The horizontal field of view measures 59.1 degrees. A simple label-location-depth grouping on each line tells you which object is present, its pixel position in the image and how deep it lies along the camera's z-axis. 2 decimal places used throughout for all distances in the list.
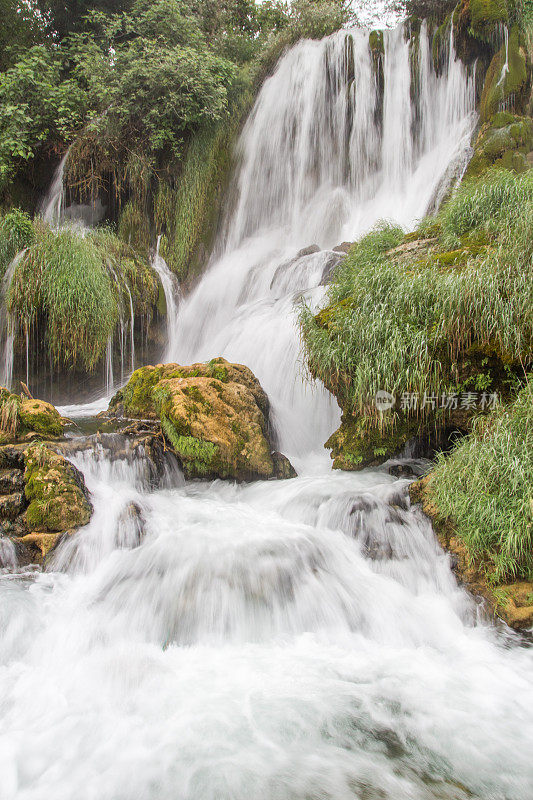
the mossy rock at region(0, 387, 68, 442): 5.15
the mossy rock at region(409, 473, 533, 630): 3.13
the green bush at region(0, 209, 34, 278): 8.65
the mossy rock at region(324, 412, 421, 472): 4.84
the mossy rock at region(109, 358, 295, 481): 5.25
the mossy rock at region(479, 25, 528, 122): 8.45
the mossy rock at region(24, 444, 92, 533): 4.00
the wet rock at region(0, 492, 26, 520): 3.99
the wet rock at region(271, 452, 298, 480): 5.52
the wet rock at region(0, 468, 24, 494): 4.18
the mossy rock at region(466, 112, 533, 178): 7.59
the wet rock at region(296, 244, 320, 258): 9.80
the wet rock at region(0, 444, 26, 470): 4.45
